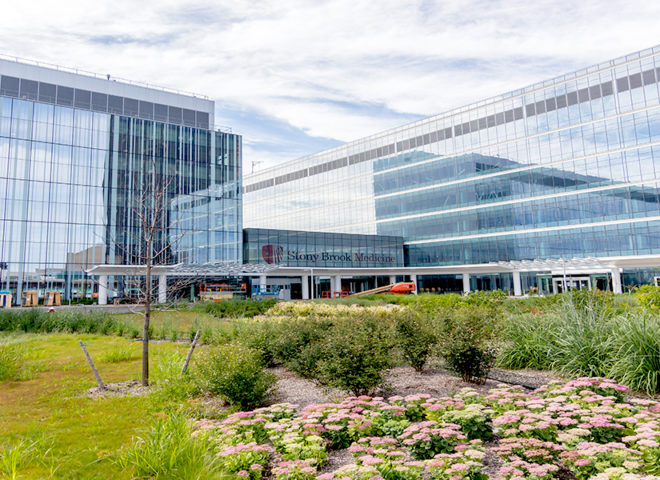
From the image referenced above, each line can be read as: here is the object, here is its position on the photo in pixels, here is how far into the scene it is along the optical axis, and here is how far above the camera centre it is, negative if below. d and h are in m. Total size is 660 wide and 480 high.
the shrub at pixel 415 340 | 10.11 -1.33
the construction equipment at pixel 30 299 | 45.72 -0.46
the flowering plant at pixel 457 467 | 4.15 -1.78
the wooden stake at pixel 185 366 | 9.32 -1.61
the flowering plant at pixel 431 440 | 5.00 -1.80
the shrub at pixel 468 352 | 8.65 -1.40
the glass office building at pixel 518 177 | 44.53 +12.23
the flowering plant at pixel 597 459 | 4.36 -1.81
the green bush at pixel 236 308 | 25.22 -1.24
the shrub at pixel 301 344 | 9.69 -1.41
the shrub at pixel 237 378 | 7.61 -1.57
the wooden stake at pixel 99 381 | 9.08 -1.78
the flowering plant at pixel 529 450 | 4.69 -1.83
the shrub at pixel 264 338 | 11.44 -1.36
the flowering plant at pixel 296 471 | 4.40 -1.82
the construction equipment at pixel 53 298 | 46.66 -0.47
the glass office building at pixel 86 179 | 46.41 +12.33
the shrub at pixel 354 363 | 7.75 -1.40
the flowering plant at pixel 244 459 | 4.85 -1.88
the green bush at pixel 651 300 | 11.82 -0.76
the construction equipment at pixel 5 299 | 44.28 -0.37
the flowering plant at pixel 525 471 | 4.19 -1.84
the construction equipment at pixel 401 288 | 52.16 -0.83
